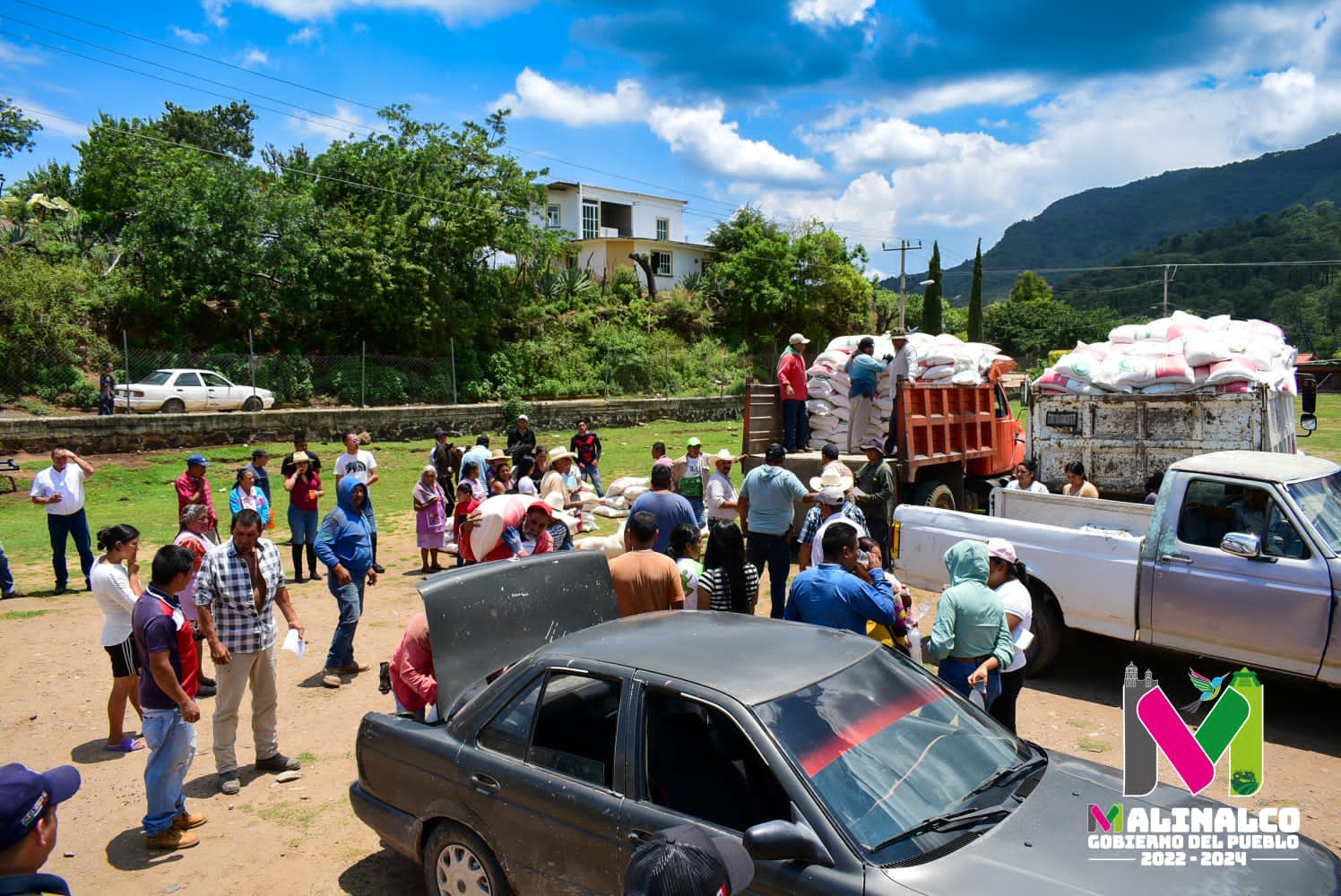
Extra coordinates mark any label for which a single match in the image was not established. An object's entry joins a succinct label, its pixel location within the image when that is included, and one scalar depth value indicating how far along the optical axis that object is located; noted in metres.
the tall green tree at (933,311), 49.31
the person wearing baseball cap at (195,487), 8.69
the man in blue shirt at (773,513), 7.62
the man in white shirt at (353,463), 9.98
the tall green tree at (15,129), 28.88
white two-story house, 45.31
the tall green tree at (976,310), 52.34
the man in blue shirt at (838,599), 4.77
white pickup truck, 5.64
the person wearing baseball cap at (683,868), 1.71
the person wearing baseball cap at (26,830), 2.12
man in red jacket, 11.27
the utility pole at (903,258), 39.58
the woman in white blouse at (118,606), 5.39
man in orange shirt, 5.51
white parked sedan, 20.53
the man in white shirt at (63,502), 9.16
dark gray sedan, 2.78
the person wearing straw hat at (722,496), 8.80
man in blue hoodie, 7.02
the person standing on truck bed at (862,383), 10.61
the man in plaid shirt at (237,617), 5.23
